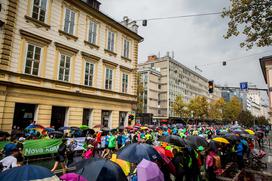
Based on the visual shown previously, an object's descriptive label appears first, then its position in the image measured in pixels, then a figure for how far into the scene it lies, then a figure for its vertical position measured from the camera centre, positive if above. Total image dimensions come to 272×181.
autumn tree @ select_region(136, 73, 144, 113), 53.12 +3.92
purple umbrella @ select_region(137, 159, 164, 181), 4.78 -1.37
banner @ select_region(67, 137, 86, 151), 14.49 -2.05
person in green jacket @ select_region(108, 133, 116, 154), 13.66 -1.83
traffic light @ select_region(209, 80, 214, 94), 19.50 +3.21
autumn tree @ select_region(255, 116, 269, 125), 83.69 -0.96
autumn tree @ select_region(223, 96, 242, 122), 89.44 +4.23
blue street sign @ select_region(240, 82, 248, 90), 22.31 +3.89
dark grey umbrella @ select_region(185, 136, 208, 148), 9.98 -1.24
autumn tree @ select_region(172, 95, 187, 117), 61.35 +3.58
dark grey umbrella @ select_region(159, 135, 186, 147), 9.24 -1.14
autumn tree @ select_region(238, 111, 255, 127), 59.59 -0.14
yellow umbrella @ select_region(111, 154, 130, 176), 5.98 -1.50
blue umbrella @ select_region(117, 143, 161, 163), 6.00 -1.16
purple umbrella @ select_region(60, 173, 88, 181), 3.33 -1.06
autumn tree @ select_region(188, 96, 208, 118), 65.56 +3.64
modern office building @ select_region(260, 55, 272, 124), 36.79 +10.07
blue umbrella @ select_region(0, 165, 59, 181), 3.01 -0.94
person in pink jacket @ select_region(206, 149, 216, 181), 8.42 -2.13
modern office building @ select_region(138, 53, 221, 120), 64.69 +11.80
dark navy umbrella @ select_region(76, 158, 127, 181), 3.78 -1.09
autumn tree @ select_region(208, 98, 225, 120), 81.19 +3.46
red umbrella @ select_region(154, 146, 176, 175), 6.56 -1.68
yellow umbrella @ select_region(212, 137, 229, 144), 10.96 -1.22
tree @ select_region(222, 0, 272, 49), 9.34 +5.02
